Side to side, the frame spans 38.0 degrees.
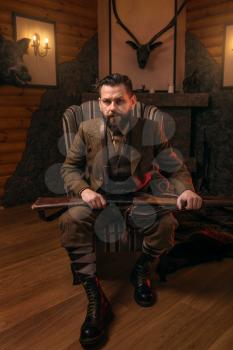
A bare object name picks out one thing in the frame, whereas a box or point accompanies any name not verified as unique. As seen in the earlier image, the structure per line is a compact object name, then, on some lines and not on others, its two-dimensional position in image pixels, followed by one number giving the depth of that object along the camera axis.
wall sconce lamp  3.36
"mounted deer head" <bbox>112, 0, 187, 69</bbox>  3.51
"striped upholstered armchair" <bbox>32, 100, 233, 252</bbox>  1.59
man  1.57
